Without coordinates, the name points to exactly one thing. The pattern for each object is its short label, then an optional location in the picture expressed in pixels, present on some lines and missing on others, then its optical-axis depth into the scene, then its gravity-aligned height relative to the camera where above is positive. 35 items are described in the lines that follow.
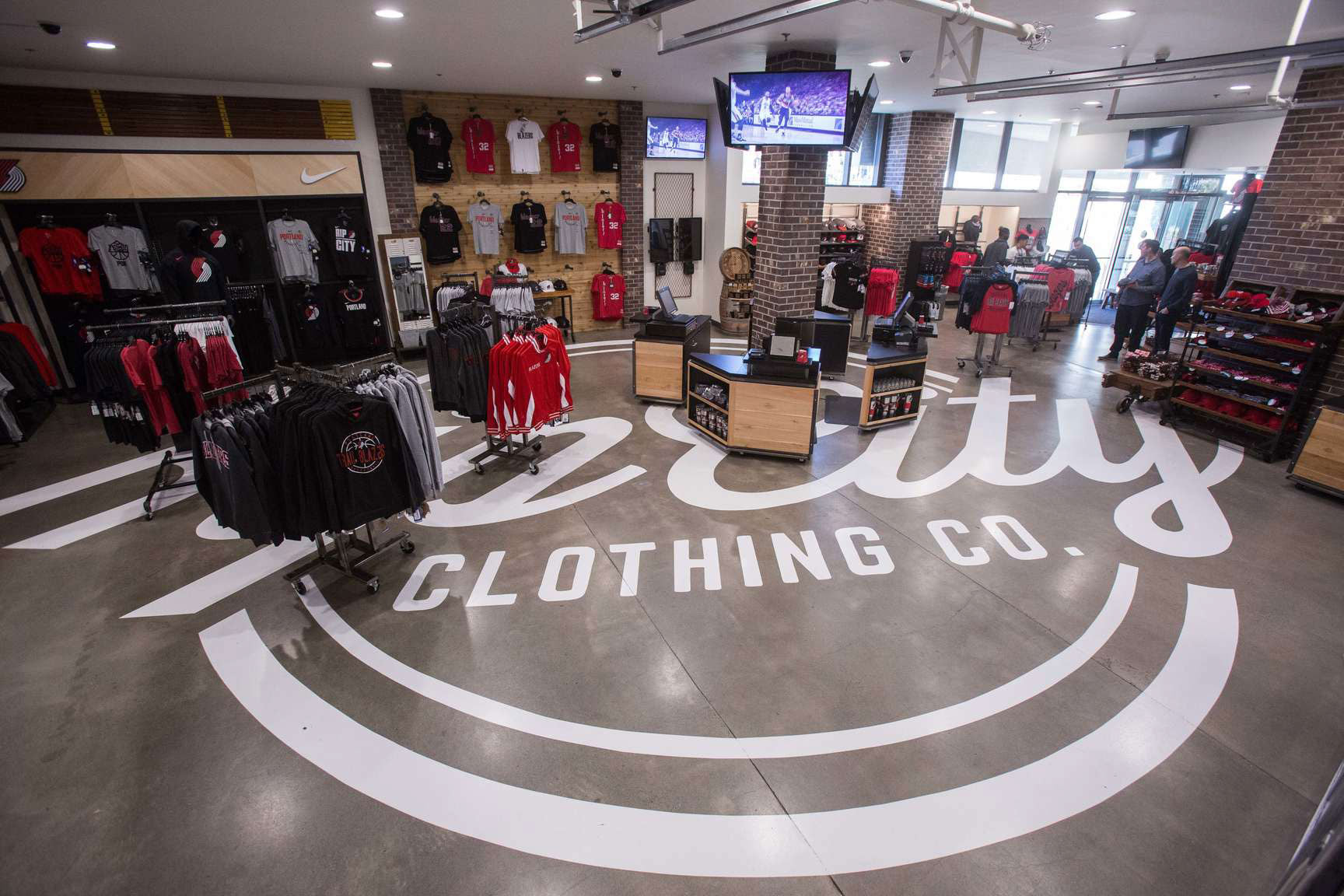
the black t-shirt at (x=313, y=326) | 8.22 -1.44
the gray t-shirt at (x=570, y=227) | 9.84 -0.21
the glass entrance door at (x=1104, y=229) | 14.02 -0.34
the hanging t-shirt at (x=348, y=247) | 8.41 -0.43
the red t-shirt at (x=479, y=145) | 8.91 +0.96
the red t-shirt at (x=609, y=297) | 10.52 -1.36
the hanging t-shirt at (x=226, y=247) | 7.61 -0.40
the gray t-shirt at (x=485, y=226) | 9.24 -0.18
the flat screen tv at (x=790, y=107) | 6.10 +1.03
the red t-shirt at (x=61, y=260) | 6.95 -0.51
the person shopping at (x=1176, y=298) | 7.87 -1.04
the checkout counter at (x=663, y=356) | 6.93 -1.54
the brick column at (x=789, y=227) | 6.86 -0.14
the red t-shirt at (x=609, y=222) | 10.16 -0.14
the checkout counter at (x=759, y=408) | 5.64 -1.75
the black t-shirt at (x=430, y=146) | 8.54 +0.89
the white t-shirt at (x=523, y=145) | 9.12 +0.97
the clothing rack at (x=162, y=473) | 4.86 -2.08
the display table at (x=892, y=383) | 6.39 -1.71
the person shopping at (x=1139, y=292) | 8.40 -1.01
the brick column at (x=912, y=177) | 11.77 +0.71
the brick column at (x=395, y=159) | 8.35 +0.73
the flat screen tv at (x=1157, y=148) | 11.79 +1.25
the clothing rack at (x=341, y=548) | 3.83 -2.21
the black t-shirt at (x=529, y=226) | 9.53 -0.19
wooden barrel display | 10.23 -1.22
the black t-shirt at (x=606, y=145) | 9.76 +1.03
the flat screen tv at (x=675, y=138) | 10.09 +1.20
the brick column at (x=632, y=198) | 9.94 +0.25
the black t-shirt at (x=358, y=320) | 8.50 -1.42
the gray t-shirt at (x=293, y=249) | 7.91 -0.44
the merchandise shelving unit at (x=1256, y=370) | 5.79 -1.49
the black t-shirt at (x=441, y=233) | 8.95 -0.27
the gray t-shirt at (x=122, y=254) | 7.22 -0.47
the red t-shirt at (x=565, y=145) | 9.52 +1.02
